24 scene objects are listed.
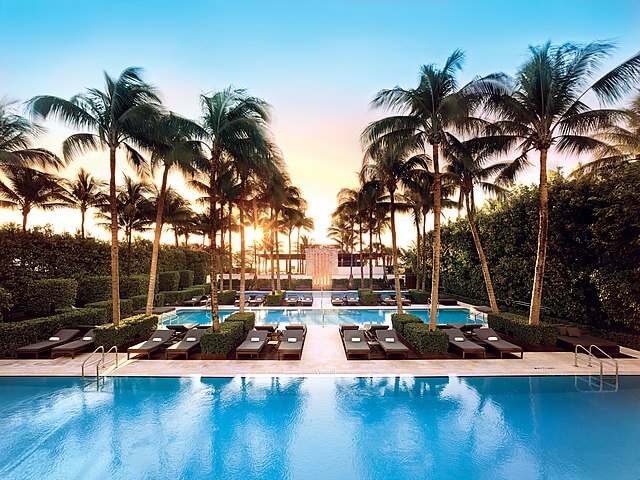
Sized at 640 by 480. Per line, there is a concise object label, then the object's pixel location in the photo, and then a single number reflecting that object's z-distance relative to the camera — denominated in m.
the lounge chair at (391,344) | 11.26
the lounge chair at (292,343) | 11.27
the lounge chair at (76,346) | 11.26
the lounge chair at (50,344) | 11.18
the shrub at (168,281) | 24.31
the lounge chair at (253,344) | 11.19
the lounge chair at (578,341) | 11.54
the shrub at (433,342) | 11.43
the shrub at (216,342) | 11.30
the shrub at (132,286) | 19.62
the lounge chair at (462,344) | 11.23
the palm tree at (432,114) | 11.06
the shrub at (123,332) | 12.00
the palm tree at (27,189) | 18.80
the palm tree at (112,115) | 11.28
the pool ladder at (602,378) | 8.88
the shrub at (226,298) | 24.77
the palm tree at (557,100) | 10.45
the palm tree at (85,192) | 24.66
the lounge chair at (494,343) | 11.15
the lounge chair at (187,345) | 11.34
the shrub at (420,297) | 25.45
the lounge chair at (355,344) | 11.24
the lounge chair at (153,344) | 11.34
